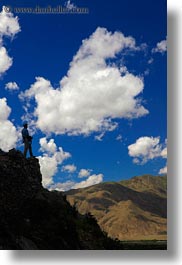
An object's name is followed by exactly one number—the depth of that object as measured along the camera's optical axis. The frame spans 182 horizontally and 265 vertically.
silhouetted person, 14.77
